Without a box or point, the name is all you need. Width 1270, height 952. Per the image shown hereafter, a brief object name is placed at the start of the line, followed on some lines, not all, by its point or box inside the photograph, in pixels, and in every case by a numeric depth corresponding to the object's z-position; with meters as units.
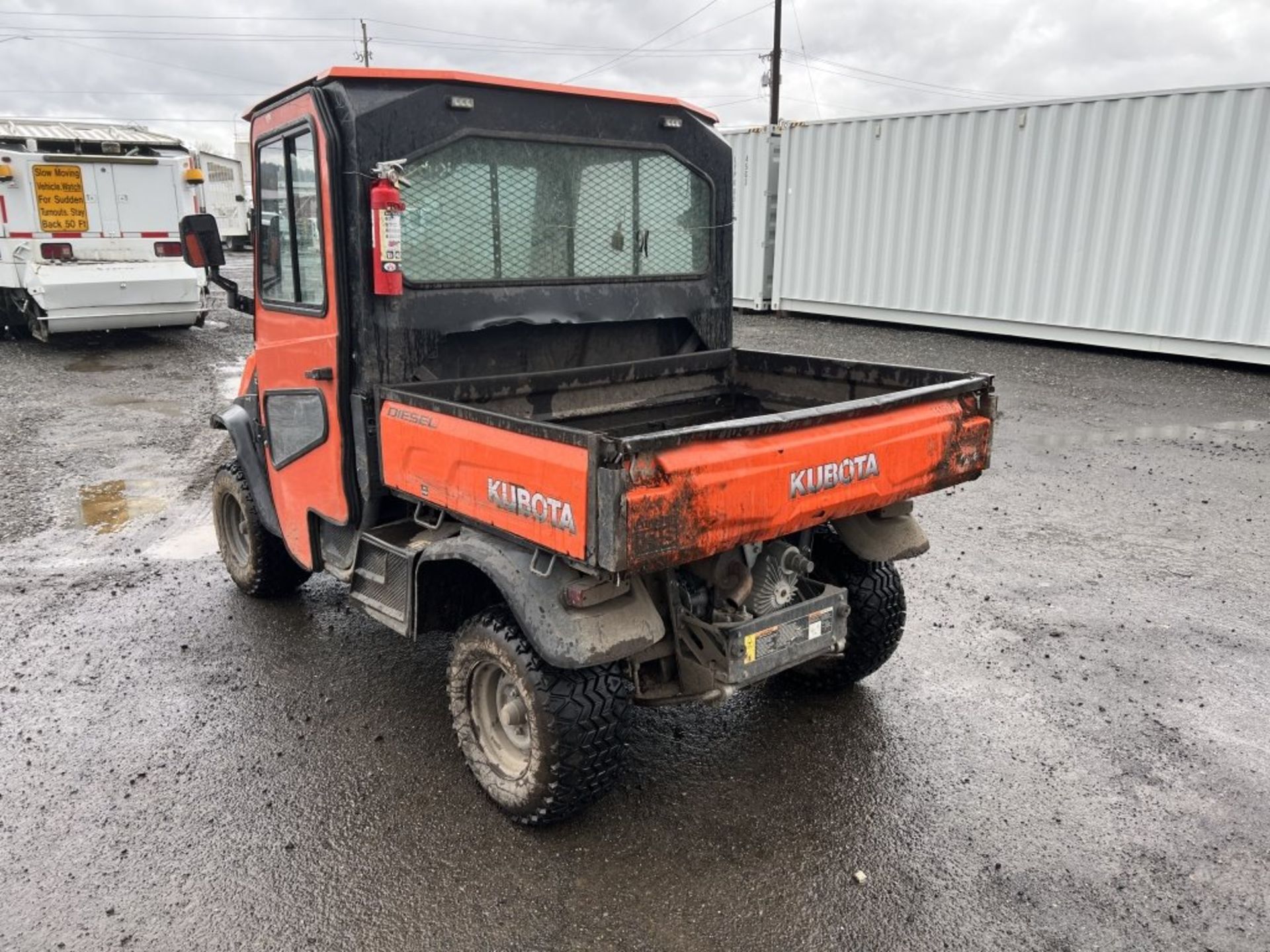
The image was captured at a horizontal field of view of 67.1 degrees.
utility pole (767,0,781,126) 25.83
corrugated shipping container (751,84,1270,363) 10.30
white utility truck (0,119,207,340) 11.95
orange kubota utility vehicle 2.78
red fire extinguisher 3.21
